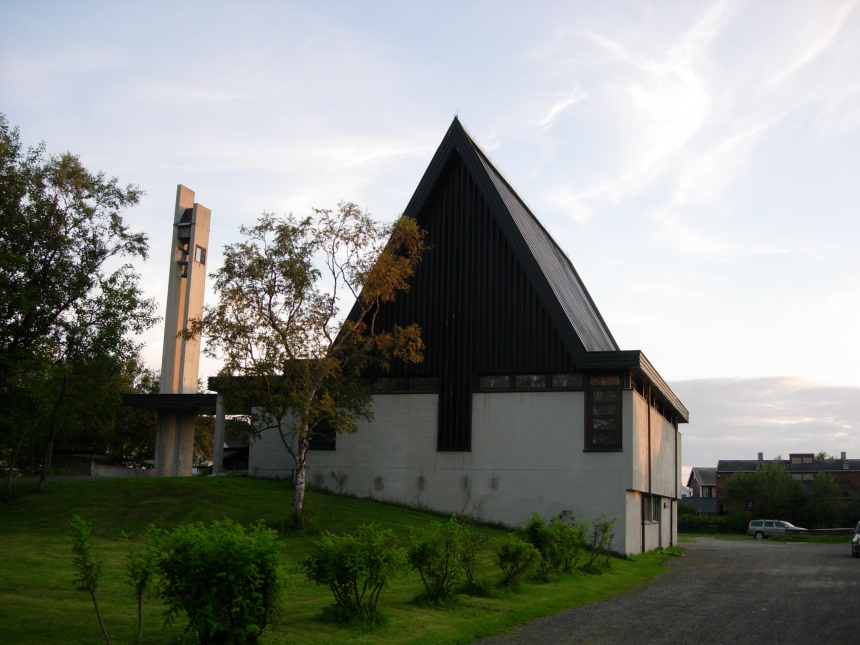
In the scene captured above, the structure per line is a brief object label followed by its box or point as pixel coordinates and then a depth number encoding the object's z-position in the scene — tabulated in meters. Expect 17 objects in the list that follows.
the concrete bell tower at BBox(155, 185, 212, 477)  44.76
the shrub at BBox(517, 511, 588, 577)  18.77
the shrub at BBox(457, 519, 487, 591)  14.91
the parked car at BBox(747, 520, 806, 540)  54.78
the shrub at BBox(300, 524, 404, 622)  11.82
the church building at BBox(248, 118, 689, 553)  27.92
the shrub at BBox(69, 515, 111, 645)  9.15
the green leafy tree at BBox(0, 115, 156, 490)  22.22
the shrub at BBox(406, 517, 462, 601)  13.97
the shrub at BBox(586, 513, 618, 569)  21.50
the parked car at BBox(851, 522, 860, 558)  31.73
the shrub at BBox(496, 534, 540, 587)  16.34
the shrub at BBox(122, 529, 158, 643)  9.43
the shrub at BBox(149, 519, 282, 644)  9.44
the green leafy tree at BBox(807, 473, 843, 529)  64.31
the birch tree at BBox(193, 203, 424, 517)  22.41
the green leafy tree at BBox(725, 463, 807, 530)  66.31
